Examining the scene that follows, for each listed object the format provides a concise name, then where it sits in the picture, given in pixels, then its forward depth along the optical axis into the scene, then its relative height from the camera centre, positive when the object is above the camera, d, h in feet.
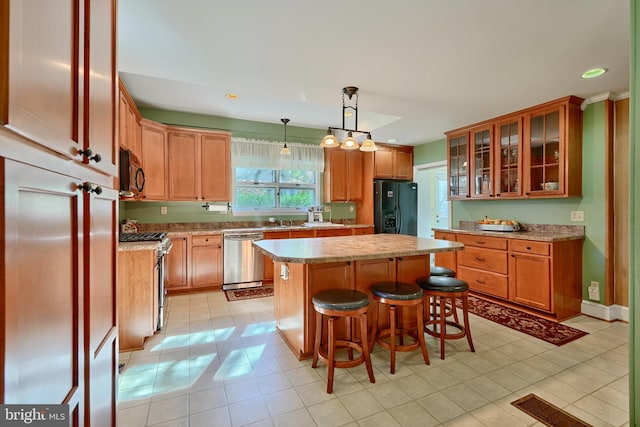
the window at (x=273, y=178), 15.94 +2.12
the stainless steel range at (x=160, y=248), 9.12 -1.12
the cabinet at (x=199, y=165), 13.83 +2.42
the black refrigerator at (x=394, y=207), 17.81 +0.36
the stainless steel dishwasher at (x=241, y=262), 14.14 -2.40
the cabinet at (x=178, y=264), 13.15 -2.29
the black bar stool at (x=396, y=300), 7.02 -2.14
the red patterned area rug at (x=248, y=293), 13.10 -3.77
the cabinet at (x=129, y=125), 9.26 +3.27
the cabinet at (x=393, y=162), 18.29 +3.27
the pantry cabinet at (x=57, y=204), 1.73 +0.08
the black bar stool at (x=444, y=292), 7.80 -2.17
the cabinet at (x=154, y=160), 12.74 +2.46
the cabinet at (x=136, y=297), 8.14 -2.38
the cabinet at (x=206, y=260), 13.58 -2.23
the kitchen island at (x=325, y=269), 7.11 -1.60
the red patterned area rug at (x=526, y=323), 9.09 -3.85
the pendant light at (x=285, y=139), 14.71 +4.29
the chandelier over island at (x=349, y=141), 9.65 +2.41
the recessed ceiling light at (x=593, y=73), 8.48 +4.16
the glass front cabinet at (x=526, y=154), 10.79 +2.47
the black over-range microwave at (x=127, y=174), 7.63 +1.11
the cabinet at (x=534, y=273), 10.32 -2.33
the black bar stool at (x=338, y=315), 6.46 -2.32
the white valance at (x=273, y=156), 15.58 +3.28
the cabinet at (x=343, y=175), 17.69 +2.36
